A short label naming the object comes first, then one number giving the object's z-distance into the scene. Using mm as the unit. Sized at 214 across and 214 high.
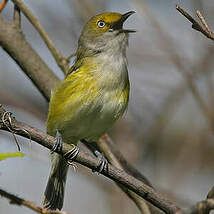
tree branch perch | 4930
